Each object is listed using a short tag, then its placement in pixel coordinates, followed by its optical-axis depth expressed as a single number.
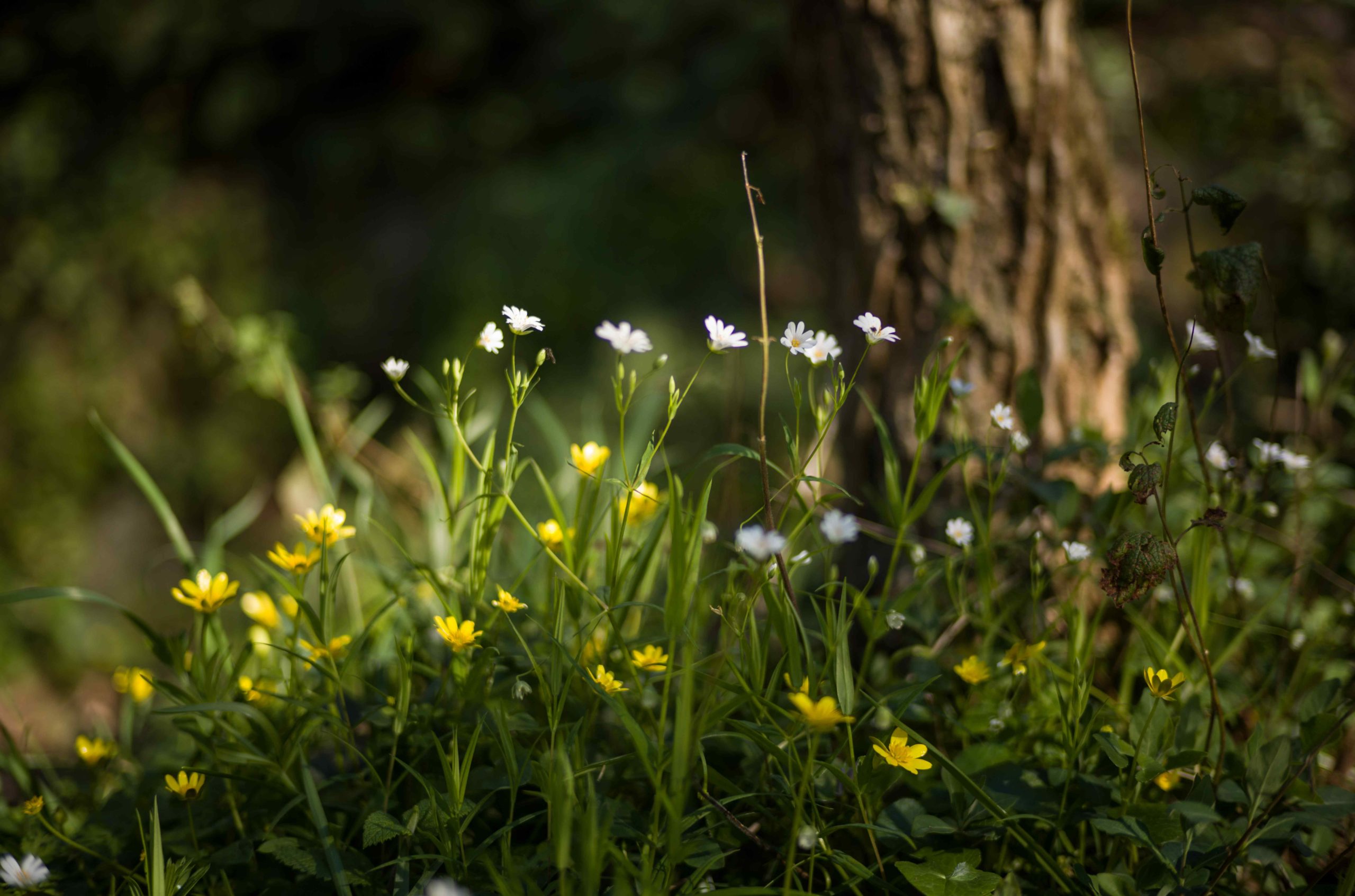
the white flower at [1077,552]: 1.54
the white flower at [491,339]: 1.51
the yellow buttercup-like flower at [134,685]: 1.68
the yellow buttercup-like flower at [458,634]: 1.50
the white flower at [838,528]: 1.42
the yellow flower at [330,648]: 1.54
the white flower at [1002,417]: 1.56
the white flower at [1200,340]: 1.53
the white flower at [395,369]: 1.52
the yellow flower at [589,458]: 1.57
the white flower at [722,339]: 1.50
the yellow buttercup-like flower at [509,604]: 1.51
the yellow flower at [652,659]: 1.53
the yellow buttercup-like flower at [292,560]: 1.55
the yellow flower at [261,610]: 1.62
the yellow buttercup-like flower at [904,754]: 1.48
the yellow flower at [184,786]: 1.50
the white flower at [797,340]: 1.51
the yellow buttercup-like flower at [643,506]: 1.62
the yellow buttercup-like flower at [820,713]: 1.39
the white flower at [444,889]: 1.38
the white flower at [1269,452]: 1.59
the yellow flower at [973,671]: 1.54
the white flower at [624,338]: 1.49
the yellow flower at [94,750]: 1.58
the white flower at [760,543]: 1.40
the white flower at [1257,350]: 1.57
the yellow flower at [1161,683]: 1.49
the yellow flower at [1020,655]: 1.53
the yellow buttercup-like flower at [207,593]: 1.54
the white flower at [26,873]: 1.47
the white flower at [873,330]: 1.50
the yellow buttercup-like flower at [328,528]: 1.55
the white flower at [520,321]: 1.50
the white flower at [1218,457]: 1.57
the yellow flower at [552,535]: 1.58
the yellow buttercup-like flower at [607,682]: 1.51
